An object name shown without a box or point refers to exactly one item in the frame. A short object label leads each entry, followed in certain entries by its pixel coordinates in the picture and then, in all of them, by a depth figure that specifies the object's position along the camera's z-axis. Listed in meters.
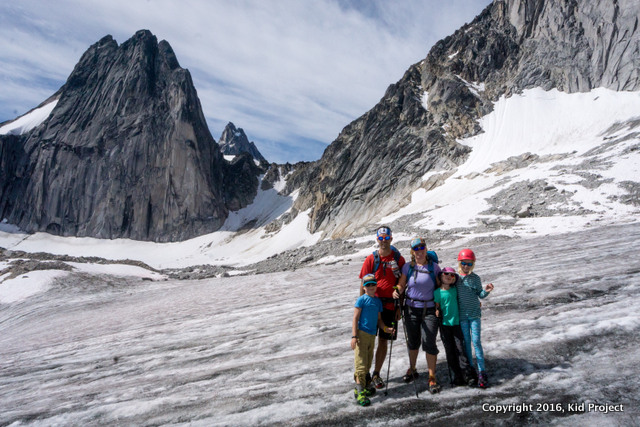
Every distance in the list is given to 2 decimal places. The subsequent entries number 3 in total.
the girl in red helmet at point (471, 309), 5.54
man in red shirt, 6.07
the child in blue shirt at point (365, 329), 5.69
